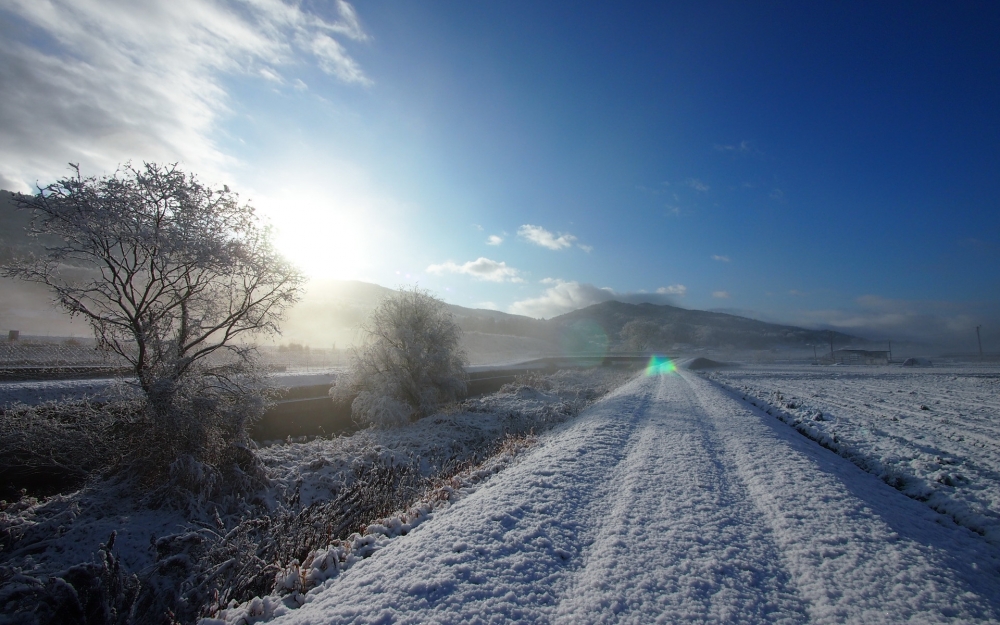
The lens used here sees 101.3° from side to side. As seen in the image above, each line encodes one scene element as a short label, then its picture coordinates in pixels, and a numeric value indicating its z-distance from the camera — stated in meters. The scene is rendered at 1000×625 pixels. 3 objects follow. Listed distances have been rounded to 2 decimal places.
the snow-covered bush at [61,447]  10.05
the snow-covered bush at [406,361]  23.12
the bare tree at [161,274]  9.92
